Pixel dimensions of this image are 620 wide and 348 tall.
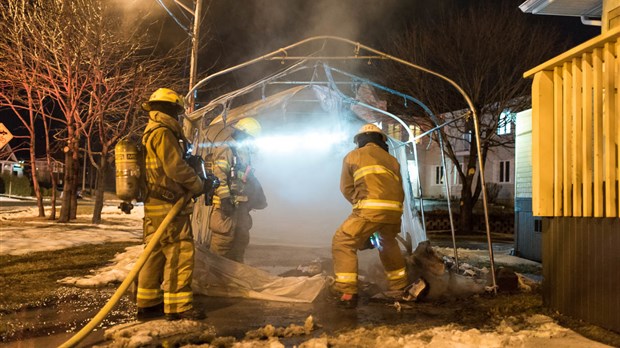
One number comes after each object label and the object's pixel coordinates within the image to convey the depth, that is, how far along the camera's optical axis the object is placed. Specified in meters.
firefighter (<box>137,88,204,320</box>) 4.61
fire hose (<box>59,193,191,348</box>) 3.71
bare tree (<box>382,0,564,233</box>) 17.33
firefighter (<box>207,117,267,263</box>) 6.79
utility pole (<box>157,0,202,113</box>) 13.66
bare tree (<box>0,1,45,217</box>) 14.14
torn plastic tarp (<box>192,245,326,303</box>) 5.69
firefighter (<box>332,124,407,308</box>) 5.56
